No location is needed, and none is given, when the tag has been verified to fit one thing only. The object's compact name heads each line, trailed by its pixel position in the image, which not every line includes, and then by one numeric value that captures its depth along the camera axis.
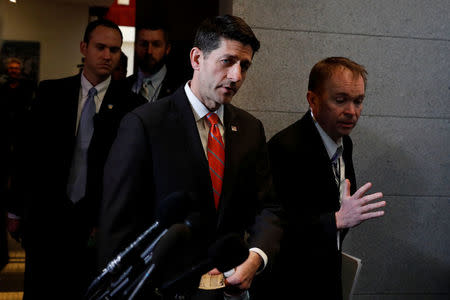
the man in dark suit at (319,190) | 2.33
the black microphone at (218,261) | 1.06
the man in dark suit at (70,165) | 2.72
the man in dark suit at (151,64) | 3.13
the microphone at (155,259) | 1.05
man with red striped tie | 1.77
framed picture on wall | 3.24
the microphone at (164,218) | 1.15
